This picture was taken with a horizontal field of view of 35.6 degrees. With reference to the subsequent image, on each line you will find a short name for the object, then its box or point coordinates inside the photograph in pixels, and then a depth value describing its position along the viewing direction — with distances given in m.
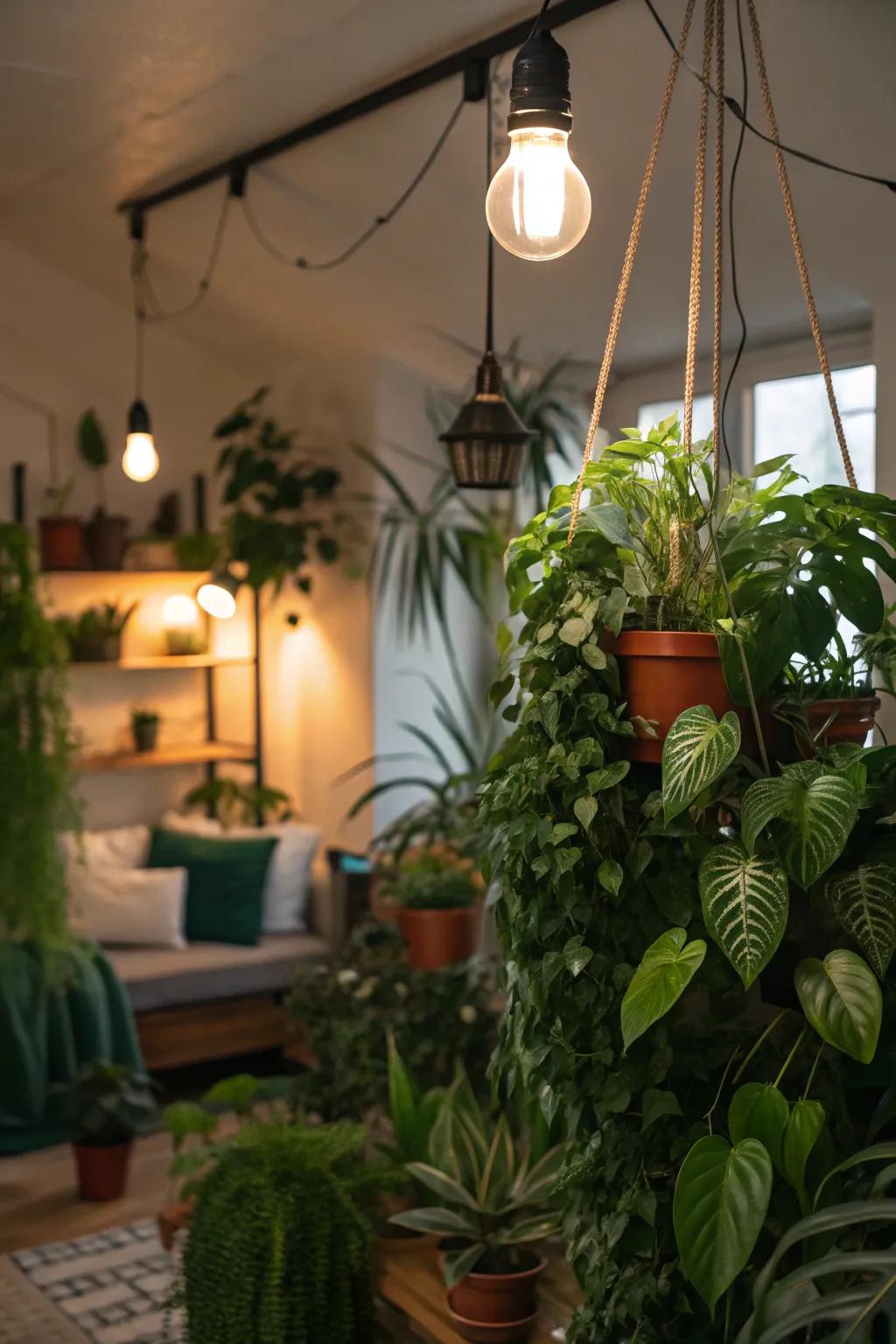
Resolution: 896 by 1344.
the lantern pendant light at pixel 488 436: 2.89
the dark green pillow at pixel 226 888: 5.07
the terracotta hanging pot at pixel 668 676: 1.86
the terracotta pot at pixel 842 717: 1.93
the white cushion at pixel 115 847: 5.20
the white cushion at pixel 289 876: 5.17
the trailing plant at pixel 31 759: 4.36
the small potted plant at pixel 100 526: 5.39
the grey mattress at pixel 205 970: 4.76
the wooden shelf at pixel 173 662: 5.37
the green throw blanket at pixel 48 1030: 4.30
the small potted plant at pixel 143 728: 5.50
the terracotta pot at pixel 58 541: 5.28
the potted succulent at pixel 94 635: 5.29
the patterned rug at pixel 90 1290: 3.28
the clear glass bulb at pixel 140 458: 4.21
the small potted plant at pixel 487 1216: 2.50
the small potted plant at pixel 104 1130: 4.01
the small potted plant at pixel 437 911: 3.95
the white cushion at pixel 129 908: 4.96
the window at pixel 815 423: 3.14
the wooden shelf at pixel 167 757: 5.32
